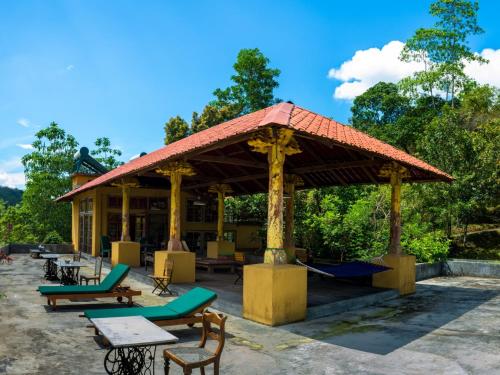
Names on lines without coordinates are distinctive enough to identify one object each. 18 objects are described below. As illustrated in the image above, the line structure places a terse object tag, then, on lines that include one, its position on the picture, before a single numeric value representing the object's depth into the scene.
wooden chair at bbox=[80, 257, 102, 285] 11.35
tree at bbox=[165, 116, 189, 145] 40.75
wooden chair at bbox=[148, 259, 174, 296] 11.28
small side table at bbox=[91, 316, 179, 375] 4.45
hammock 10.21
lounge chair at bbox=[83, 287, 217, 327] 7.08
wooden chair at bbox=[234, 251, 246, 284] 14.05
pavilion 8.39
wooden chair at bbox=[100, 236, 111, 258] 19.69
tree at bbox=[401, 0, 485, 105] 36.22
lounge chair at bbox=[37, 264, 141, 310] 9.43
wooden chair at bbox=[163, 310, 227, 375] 4.63
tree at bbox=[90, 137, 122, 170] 47.94
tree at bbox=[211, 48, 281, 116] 44.19
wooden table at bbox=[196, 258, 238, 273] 15.02
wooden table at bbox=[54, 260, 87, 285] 12.15
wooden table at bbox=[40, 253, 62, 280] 14.15
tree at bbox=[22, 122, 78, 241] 36.59
